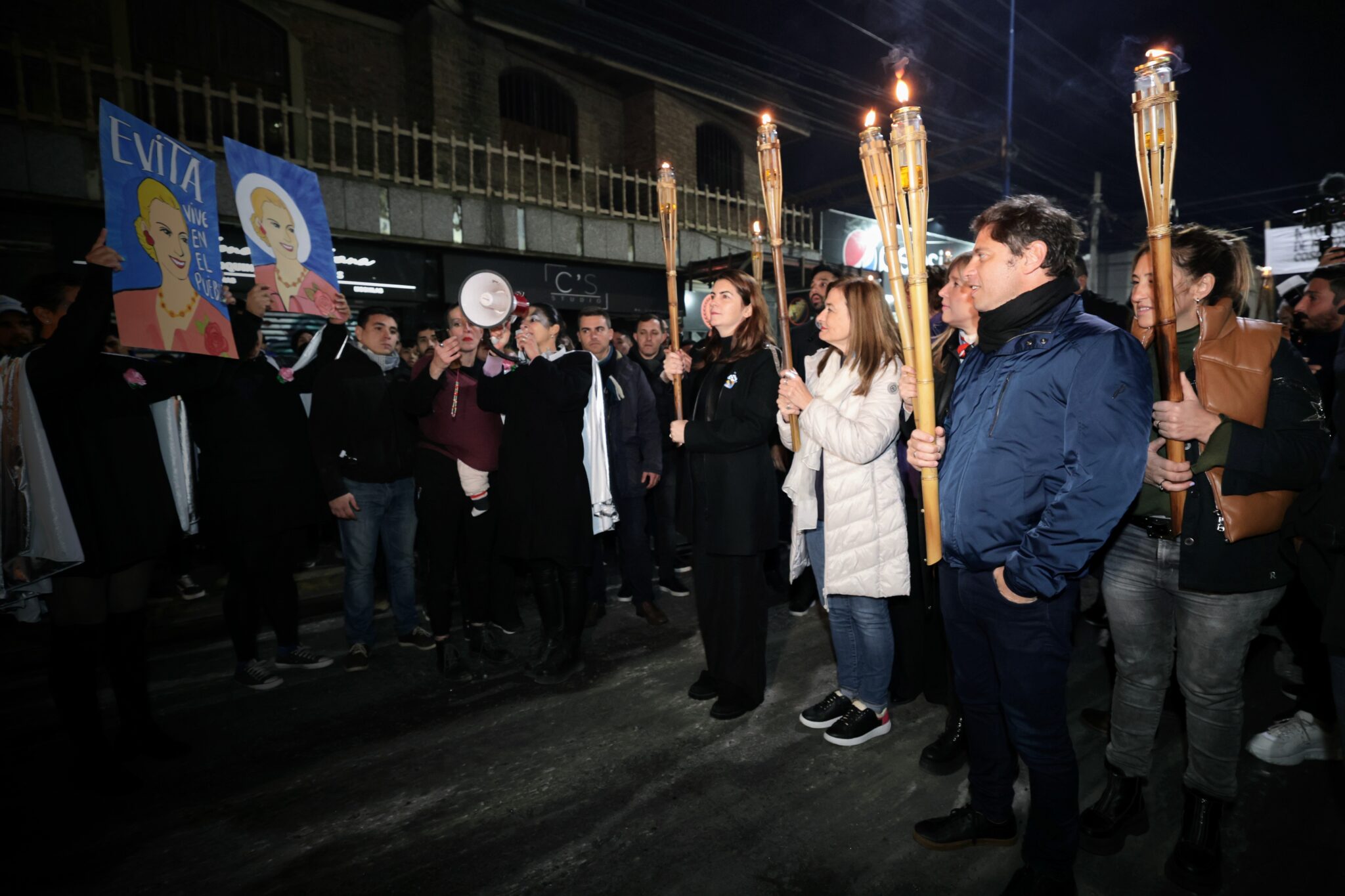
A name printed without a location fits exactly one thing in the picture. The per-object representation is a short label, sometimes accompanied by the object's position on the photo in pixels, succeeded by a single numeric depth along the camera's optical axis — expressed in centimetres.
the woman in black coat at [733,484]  353
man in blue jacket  199
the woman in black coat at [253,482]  425
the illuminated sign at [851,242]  1375
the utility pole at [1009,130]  1201
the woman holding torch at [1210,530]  231
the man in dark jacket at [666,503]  596
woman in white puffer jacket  315
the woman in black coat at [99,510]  312
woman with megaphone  404
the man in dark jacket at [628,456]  539
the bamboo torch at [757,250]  389
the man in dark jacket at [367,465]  447
